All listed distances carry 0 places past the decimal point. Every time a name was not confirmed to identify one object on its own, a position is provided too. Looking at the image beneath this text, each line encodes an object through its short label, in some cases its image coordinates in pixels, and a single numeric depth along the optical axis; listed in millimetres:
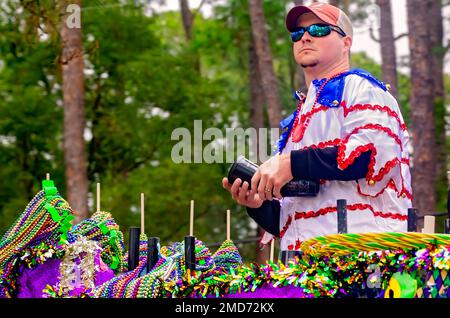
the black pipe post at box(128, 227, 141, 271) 6273
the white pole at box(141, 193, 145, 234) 6239
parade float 4645
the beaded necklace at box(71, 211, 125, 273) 6391
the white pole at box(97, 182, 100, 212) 6216
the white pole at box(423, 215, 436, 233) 5407
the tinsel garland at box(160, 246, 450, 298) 4614
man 6047
